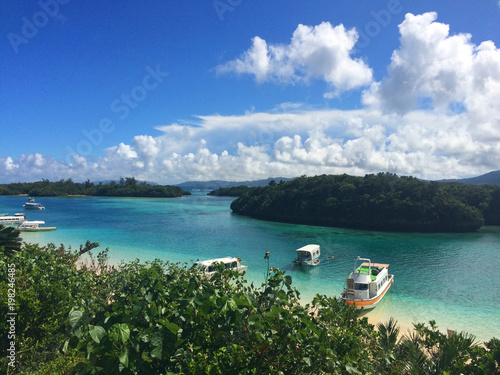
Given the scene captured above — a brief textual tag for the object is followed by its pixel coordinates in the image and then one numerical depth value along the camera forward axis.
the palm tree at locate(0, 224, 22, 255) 11.29
